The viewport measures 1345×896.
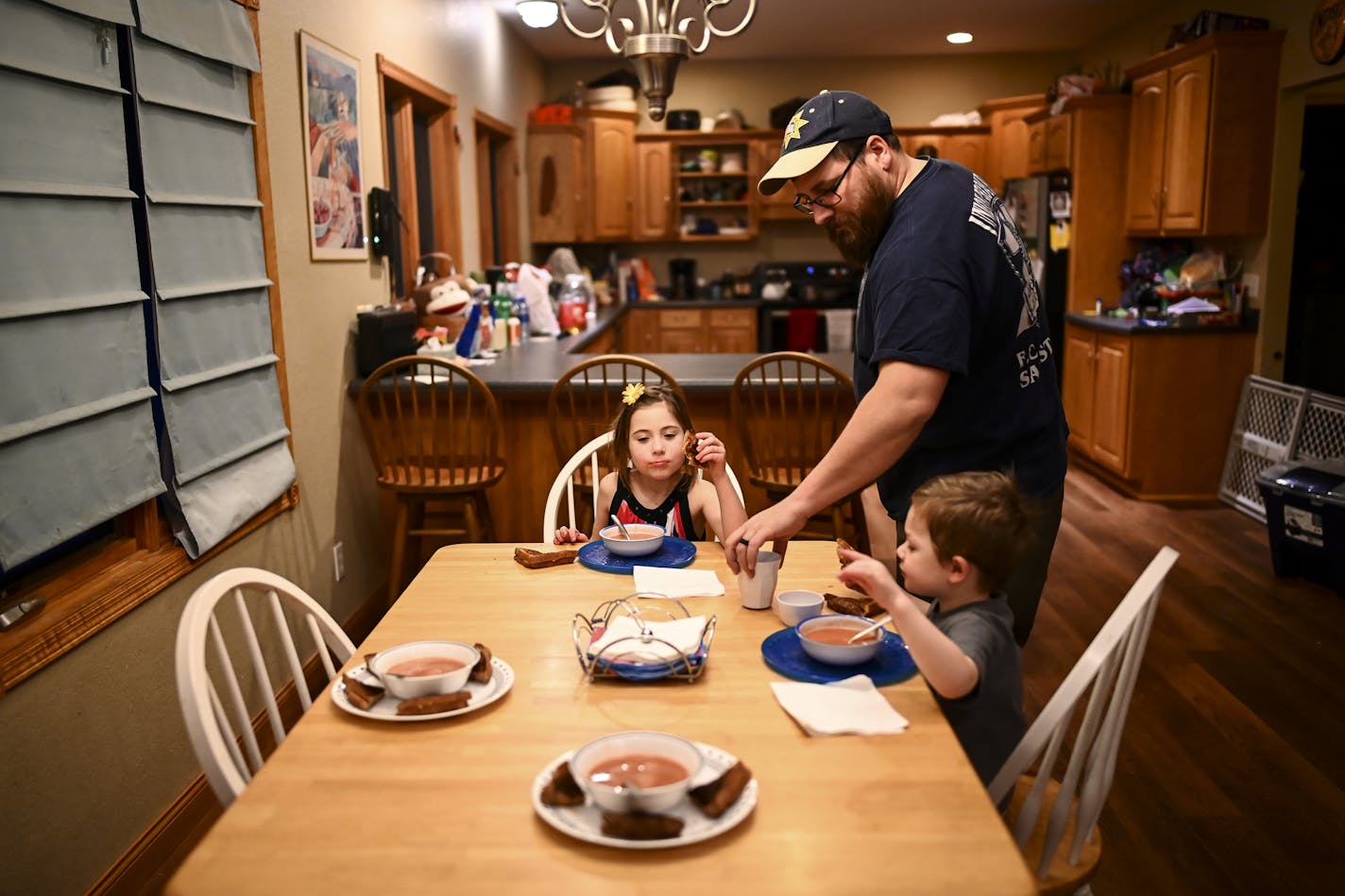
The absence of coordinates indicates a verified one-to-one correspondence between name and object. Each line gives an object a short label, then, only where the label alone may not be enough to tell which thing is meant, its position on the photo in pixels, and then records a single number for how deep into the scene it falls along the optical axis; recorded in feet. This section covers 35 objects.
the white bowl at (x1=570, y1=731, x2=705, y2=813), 3.56
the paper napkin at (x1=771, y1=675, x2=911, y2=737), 4.29
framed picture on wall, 10.91
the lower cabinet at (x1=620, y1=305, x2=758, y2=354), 26.17
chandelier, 10.53
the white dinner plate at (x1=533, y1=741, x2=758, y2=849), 3.48
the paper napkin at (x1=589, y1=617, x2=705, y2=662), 4.92
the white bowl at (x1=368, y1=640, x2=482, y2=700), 4.51
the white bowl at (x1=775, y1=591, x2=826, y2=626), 5.38
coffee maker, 27.04
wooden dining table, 3.35
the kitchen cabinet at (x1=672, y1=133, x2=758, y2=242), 26.40
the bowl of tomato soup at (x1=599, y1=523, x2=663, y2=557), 6.55
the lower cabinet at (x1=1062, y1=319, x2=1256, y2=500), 17.16
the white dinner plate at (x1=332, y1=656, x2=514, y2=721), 4.44
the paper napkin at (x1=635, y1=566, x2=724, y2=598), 6.00
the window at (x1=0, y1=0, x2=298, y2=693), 6.40
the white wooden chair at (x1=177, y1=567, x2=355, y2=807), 4.18
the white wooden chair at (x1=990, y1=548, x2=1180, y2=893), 4.58
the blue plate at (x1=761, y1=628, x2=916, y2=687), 4.78
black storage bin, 12.86
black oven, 25.31
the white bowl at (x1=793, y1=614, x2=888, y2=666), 4.83
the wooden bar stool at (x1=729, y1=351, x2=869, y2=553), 11.36
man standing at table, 5.76
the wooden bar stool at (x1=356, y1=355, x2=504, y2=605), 11.38
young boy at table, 4.75
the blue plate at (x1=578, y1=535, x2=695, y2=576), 6.43
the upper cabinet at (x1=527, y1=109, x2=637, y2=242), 24.63
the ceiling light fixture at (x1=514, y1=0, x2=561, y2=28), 16.24
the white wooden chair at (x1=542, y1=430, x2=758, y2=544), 7.75
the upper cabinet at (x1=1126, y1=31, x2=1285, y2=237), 16.63
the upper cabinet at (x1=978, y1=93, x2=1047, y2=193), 24.68
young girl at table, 7.97
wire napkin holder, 4.78
